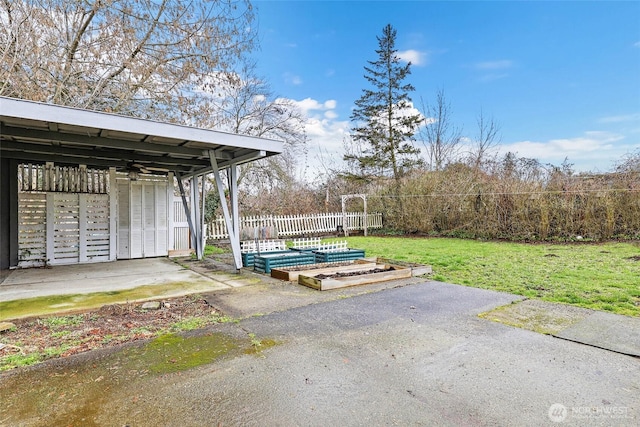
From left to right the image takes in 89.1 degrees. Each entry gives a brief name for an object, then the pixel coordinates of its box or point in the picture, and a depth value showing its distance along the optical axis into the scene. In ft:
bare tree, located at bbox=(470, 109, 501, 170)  54.86
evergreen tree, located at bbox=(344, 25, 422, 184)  59.57
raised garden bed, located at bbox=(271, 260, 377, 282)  18.99
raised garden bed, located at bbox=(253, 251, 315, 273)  21.48
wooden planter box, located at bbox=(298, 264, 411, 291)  16.95
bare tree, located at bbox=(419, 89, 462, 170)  59.31
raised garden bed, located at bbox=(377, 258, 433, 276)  20.58
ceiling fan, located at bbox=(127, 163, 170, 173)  27.27
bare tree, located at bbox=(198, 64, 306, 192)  44.86
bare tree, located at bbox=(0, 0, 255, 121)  25.08
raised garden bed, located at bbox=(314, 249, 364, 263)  23.52
